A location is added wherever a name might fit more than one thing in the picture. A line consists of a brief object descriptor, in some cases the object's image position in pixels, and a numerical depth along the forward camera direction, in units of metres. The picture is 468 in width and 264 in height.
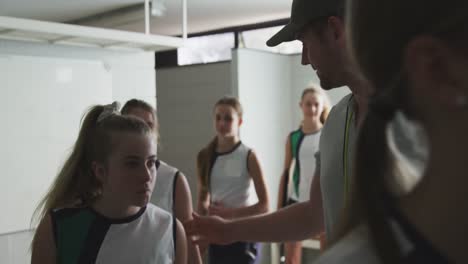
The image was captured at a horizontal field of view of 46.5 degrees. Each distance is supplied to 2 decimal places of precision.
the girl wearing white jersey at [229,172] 3.50
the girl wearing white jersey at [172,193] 2.37
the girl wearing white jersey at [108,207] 1.67
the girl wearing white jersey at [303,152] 4.11
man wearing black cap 1.18
